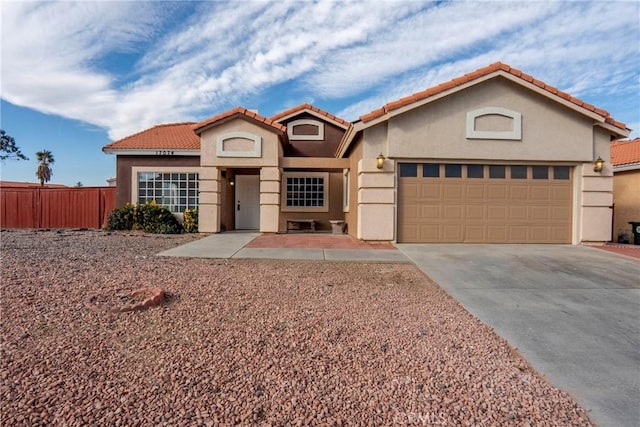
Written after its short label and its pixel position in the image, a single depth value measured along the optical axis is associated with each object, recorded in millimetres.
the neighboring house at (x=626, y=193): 12172
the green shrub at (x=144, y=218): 13156
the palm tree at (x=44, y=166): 36000
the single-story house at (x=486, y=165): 9758
